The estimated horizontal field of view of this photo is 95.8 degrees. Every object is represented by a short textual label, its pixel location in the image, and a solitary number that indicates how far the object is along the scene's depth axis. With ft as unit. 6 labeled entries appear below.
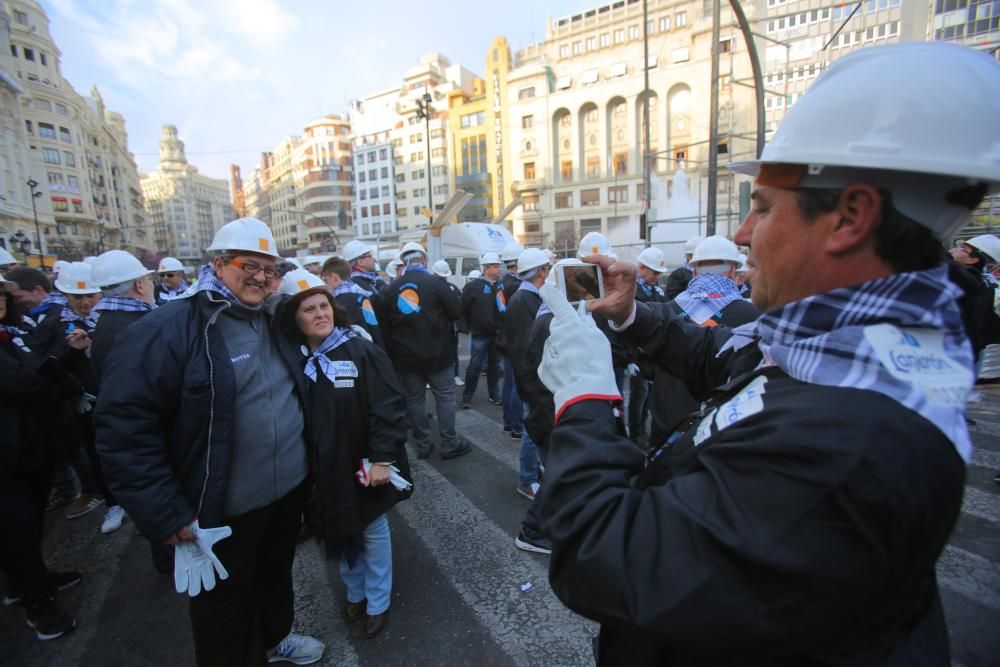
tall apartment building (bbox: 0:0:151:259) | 155.02
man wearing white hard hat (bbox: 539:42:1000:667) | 2.34
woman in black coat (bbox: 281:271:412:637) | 8.84
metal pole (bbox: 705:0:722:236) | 35.19
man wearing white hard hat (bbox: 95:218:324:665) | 6.70
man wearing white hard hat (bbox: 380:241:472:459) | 17.90
